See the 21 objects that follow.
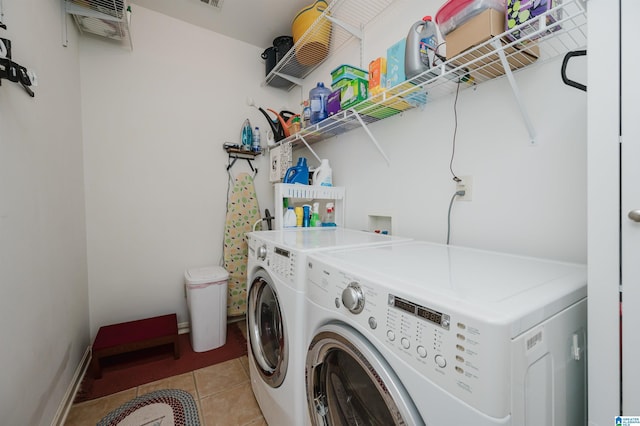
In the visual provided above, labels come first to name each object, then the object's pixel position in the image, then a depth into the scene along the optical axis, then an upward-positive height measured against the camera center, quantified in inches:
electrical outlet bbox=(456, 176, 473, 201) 47.7 +3.4
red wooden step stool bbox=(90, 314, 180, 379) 66.6 -35.7
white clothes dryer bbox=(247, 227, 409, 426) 38.8 -19.2
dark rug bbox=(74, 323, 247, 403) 63.5 -44.5
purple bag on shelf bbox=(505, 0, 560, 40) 30.4 +23.6
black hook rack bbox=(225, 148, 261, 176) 99.0 +21.2
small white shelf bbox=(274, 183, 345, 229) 71.2 +3.9
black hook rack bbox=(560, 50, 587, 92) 29.6 +16.2
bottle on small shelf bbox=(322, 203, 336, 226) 80.9 -3.0
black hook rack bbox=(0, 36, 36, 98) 33.0 +19.8
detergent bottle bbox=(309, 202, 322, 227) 79.4 -3.0
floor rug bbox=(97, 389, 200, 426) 53.0 -44.7
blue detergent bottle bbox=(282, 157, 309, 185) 79.3 +10.5
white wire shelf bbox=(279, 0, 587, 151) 32.6 +22.7
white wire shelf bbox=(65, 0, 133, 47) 63.0 +51.7
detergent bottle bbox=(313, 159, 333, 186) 80.2 +10.1
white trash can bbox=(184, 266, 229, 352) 79.0 -31.6
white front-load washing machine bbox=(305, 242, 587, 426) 17.7 -11.8
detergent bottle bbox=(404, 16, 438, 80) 44.8 +28.2
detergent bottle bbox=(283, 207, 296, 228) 74.9 -3.4
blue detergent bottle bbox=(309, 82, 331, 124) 73.4 +30.4
